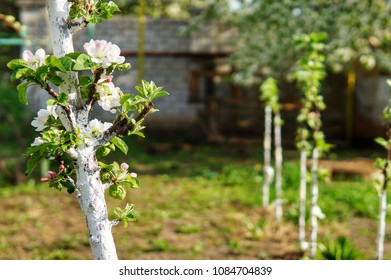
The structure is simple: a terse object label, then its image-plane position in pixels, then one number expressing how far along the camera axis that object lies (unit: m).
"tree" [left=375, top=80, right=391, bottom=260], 3.72
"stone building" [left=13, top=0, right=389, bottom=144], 12.66
